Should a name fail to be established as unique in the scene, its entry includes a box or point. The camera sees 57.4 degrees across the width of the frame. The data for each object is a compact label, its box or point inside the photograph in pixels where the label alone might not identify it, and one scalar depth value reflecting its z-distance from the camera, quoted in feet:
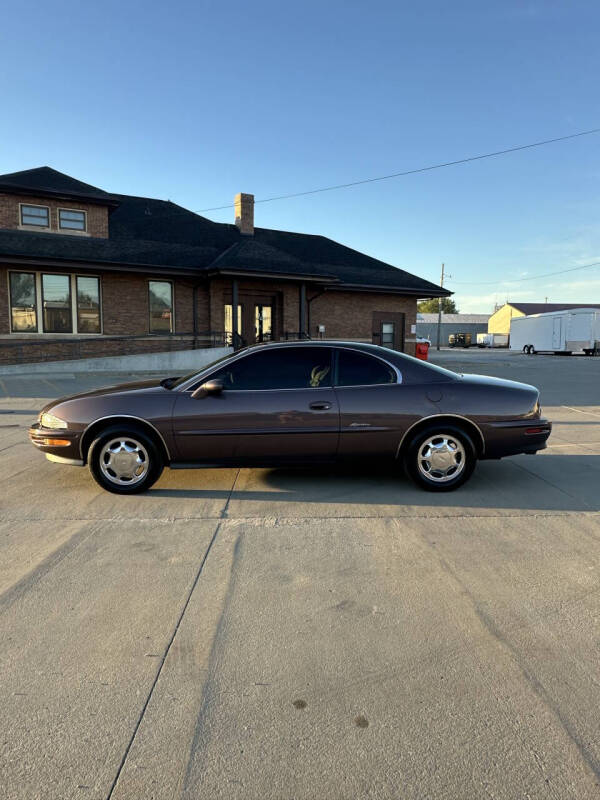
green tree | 374.43
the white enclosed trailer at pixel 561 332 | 129.29
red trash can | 81.51
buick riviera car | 16.81
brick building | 60.44
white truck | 228.22
